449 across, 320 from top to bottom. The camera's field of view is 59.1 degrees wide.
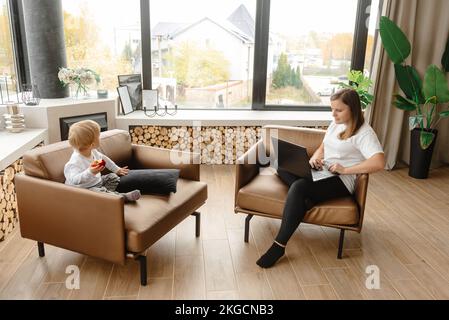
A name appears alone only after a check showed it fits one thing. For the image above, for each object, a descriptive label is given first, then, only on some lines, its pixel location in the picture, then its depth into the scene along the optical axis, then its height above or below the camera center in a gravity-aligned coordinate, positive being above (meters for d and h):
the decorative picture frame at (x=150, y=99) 4.21 -0.46
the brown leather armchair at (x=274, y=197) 2.38 -0.84
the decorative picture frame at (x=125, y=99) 3.94 -0.44
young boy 2.11 -0.57
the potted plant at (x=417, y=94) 3.61 -0.31
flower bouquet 3.47 -0.22
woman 2.35 -0.64
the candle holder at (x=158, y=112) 4.11 -0.59
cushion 2.38 -0.75
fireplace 3.31 -0.57
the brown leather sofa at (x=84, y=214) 2.00 -0.84
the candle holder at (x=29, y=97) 3.25 -0.36
